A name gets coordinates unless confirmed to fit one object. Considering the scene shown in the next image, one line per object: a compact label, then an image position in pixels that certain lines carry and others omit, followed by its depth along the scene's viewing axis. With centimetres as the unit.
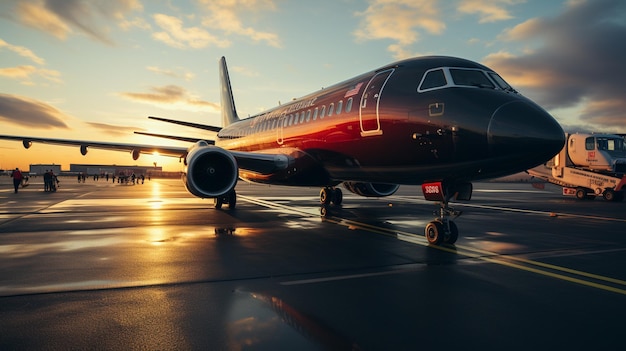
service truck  2297
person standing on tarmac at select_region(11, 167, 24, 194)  2917
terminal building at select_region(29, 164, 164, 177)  12019
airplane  698
